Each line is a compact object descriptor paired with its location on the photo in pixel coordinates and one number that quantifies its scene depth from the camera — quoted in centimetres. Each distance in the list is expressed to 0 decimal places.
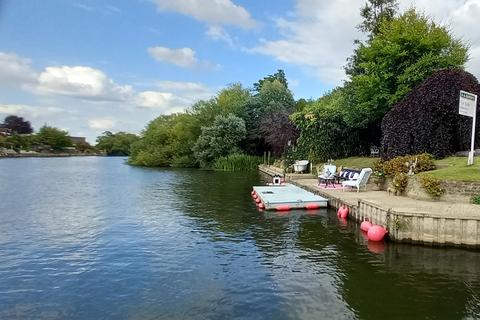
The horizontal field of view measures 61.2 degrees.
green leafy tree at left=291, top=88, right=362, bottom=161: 2936
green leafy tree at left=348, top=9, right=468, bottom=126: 2309
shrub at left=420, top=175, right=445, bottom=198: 1269
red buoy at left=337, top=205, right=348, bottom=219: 1421
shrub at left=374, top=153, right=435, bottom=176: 1609
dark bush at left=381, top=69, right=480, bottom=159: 1811
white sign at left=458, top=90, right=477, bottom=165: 1455
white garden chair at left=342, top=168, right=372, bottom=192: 1685
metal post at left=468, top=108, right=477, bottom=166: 1441
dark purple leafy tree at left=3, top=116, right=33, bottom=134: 11825
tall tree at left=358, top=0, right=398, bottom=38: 3447
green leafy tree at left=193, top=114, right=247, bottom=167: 4691
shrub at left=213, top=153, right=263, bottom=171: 4500
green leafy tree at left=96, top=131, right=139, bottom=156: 12838
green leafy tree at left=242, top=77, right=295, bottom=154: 4809
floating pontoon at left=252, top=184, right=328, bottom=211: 1608
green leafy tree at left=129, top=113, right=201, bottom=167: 5247
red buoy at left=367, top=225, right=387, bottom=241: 1095
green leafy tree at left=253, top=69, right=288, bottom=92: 7801
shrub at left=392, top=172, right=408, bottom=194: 1443
